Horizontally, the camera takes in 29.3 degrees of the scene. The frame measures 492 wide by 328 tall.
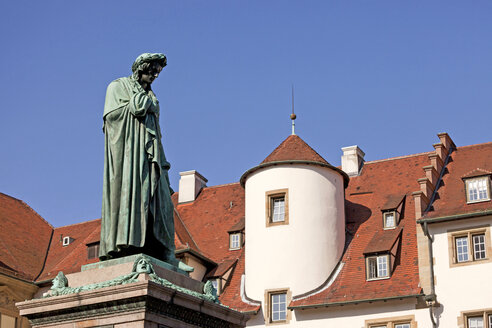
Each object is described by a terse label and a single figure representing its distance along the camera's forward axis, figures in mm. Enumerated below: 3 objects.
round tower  33031
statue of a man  11508
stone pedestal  10320
